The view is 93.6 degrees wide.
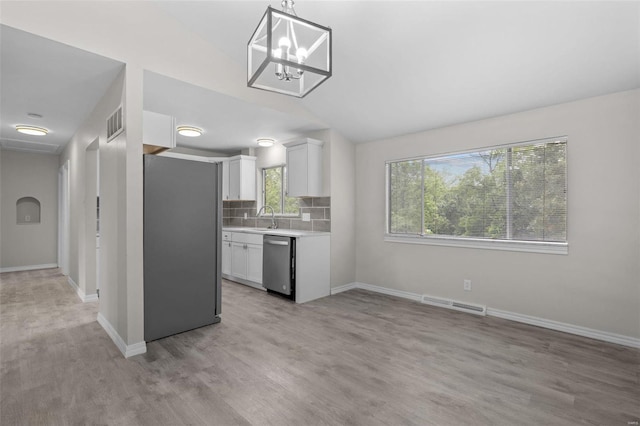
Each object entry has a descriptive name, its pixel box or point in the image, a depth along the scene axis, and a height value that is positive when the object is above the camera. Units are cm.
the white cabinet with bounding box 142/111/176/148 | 287 +81
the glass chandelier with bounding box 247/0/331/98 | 143 +83
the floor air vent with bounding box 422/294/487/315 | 347 -114
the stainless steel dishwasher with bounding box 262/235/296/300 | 399 -72
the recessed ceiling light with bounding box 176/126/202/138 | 434 +121
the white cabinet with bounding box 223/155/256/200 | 562 +66
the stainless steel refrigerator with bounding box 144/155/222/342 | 277 -32
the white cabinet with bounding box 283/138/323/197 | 435 +67
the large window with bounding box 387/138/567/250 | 307 +21
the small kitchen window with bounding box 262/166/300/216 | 535 +38
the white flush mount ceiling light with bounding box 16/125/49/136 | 424 +120
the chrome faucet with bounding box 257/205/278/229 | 533 -13
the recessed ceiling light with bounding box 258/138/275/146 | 499 +119
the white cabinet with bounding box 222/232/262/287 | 456 -73
